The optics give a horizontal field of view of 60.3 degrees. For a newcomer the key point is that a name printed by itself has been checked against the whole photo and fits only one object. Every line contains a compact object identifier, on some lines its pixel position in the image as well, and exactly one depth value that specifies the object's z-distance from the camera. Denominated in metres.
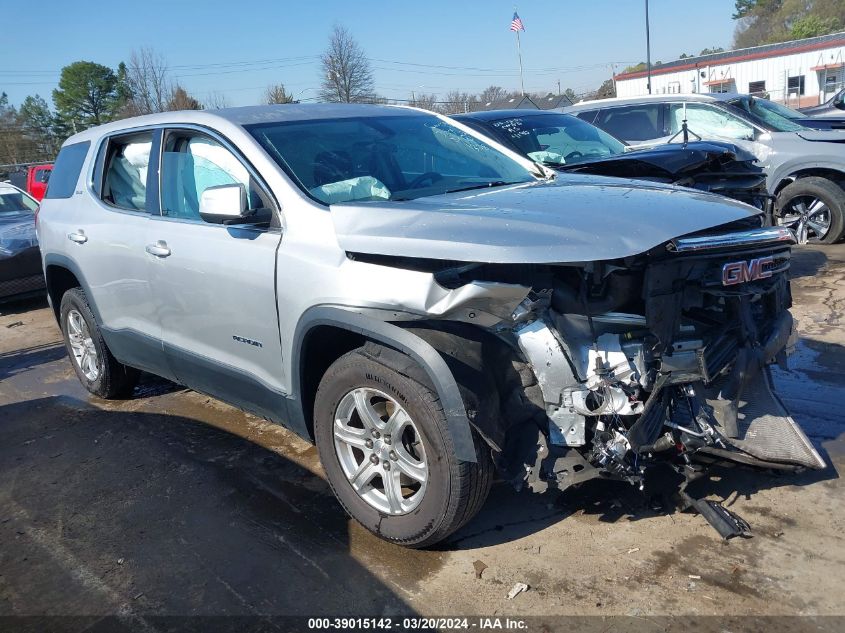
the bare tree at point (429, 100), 37.83
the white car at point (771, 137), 8.31
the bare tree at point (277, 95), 30.33
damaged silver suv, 2.79
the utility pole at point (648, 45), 31.58
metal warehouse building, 45.66
